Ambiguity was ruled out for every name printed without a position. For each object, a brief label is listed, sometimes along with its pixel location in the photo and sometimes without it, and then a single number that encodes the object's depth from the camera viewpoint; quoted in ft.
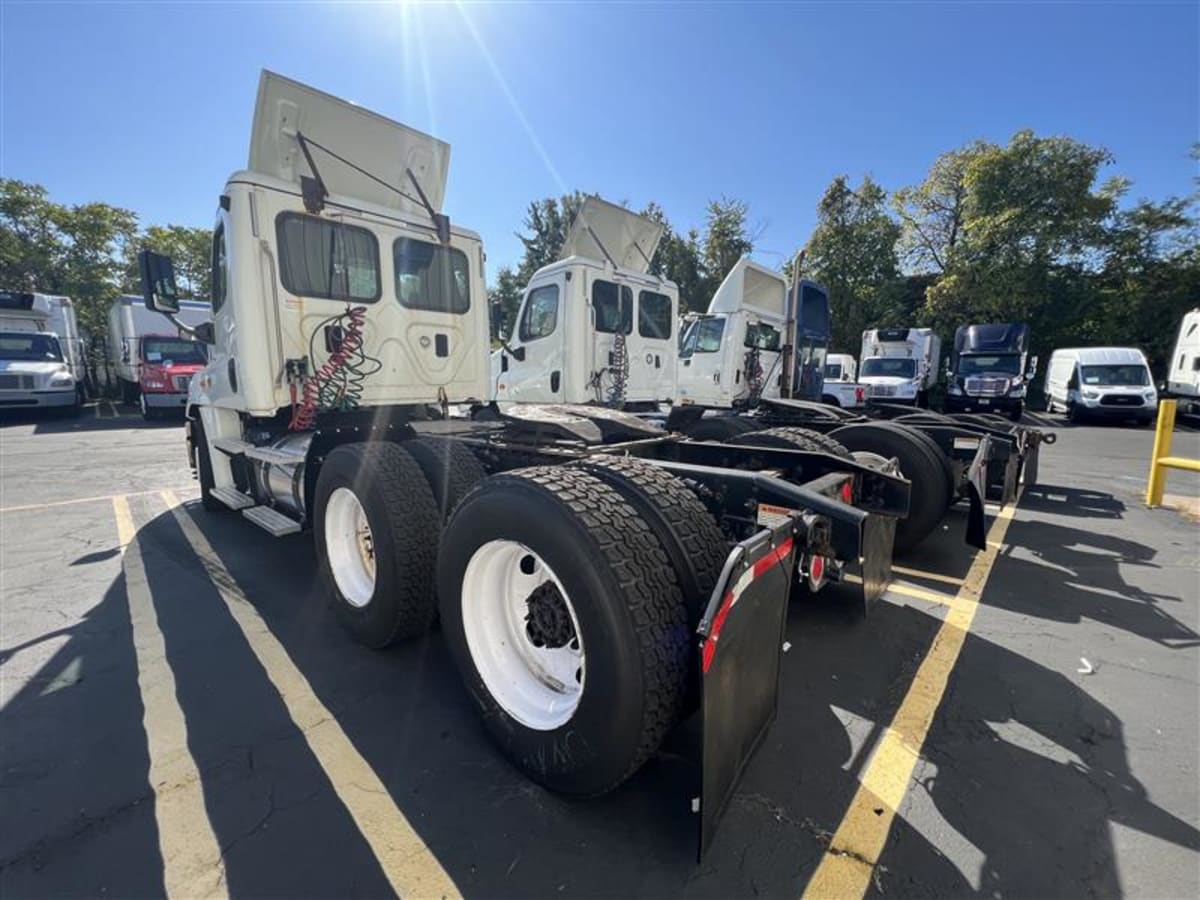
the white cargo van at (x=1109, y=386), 57.26
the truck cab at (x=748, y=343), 29.37
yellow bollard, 18.24
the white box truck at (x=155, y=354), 52.21
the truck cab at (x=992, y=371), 60.18
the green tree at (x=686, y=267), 101.14
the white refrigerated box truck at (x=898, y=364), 59.82
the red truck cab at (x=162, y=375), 52.16
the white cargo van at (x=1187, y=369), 60.34
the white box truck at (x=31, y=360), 48.69
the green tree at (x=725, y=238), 100.12
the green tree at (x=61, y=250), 94.32
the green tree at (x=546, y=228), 110.11
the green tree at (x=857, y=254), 89.04
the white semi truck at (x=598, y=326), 21.97
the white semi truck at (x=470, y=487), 5.99
